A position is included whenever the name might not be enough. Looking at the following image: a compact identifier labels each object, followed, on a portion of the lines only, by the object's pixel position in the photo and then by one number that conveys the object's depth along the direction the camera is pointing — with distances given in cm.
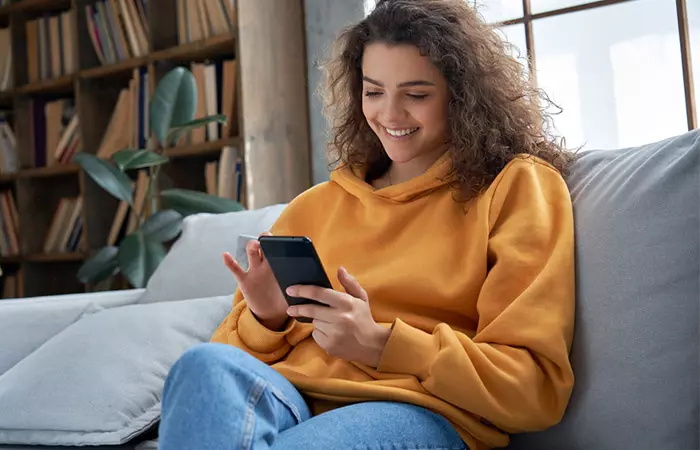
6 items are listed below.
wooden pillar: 282
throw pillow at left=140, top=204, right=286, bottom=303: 172
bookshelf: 287
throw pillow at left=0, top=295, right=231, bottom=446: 127
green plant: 269
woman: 93
